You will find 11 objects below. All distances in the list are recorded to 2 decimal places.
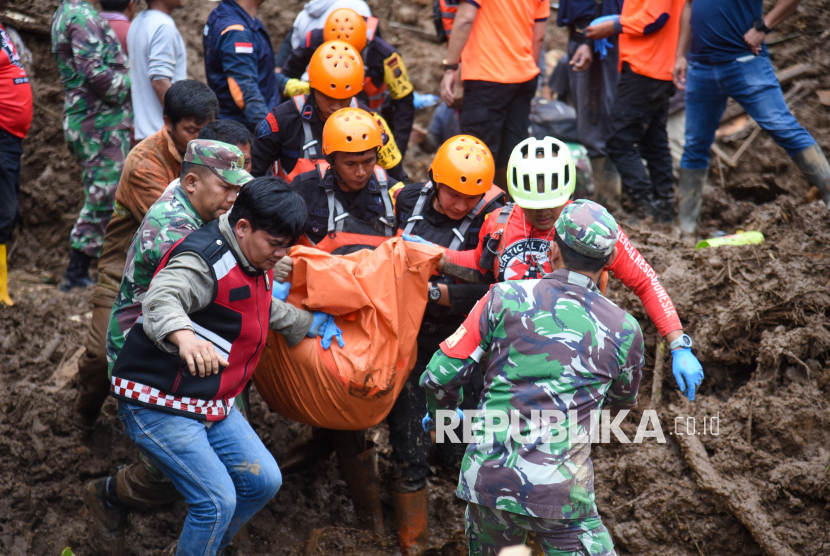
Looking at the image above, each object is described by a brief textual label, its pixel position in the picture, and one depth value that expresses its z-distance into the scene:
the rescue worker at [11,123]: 9.84
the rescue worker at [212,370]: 5.42
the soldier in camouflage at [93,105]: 10.27
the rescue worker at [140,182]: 7.25
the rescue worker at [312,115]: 9.11
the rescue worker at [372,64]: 11.23
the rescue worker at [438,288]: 7.77
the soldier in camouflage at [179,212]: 5.89
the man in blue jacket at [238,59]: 10.27
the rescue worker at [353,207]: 7.95
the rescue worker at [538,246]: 6.45
